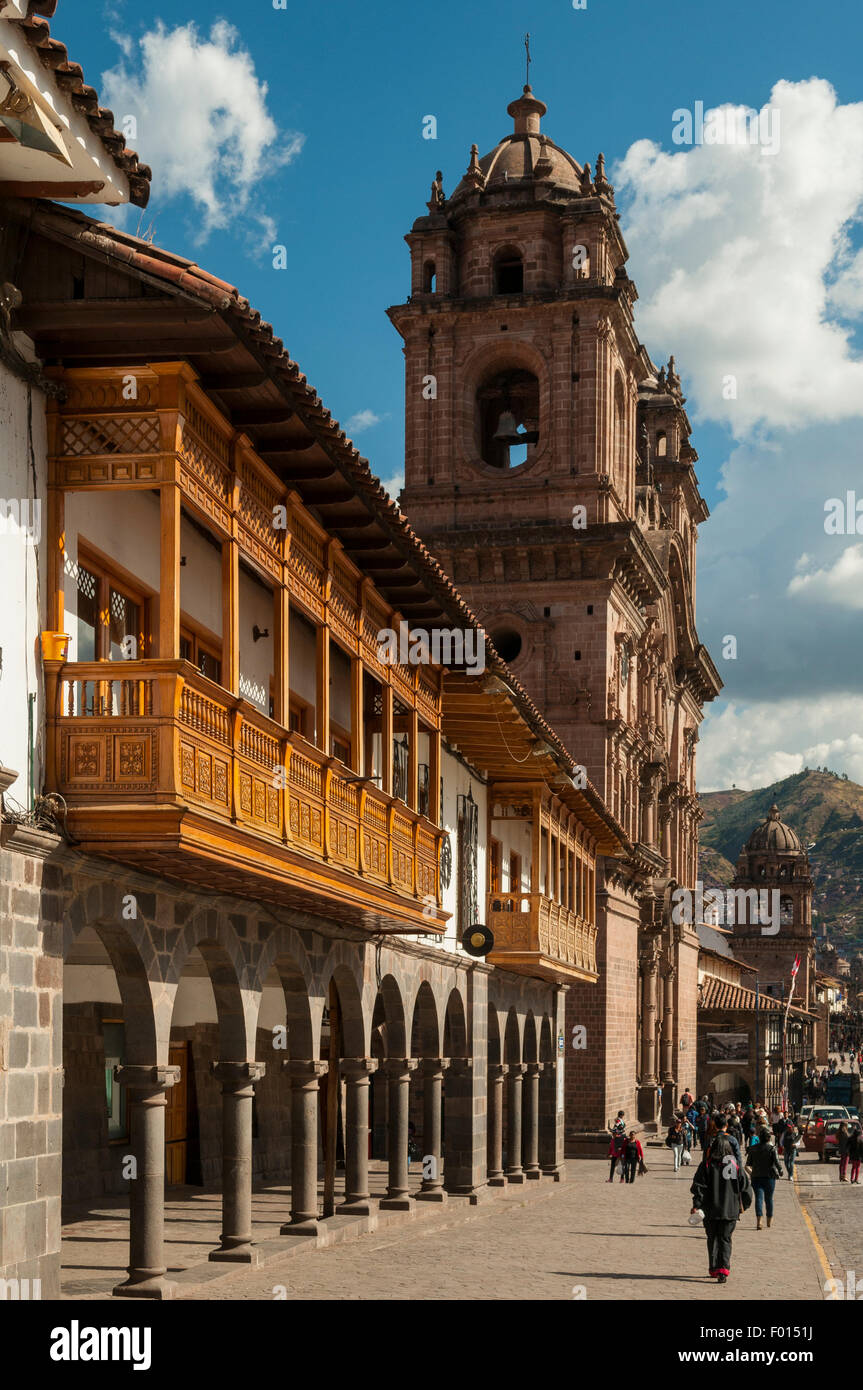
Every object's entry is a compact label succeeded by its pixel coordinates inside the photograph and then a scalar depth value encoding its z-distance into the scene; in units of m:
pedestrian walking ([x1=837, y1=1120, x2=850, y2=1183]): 38.47
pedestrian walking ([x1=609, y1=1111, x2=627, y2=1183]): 34.19
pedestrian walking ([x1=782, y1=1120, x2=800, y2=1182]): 39.58
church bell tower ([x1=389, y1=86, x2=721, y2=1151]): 43.00
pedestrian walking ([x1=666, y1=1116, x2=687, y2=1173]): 39.03
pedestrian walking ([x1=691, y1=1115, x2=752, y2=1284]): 16.75
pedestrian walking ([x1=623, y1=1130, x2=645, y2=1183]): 33.97
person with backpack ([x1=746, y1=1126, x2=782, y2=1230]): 23.36
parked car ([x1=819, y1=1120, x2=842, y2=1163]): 47.47
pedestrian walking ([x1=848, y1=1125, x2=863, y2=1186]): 37.12
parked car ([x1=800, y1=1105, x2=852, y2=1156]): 49.28
